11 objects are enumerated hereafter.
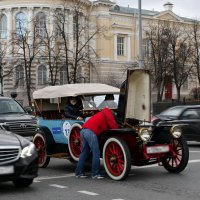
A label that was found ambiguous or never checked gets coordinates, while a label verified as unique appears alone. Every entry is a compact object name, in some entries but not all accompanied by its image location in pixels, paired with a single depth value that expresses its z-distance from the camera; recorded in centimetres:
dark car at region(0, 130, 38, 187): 921
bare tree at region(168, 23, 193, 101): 5869
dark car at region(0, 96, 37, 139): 1609
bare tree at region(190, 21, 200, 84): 6381
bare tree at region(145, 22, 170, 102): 5788
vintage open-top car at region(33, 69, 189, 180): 1085
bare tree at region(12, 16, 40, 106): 5566
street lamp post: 2975
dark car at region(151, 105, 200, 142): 1886
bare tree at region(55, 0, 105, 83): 5657
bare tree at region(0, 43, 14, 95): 5936
